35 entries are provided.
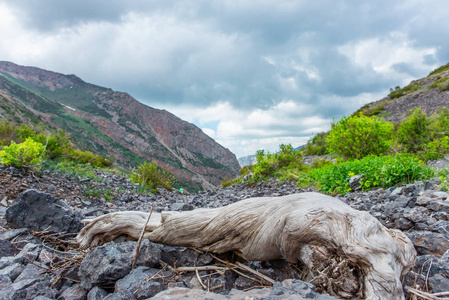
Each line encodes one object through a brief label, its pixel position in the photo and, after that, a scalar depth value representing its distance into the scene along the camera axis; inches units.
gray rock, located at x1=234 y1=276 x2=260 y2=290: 85.6
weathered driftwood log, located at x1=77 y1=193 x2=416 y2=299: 76.8
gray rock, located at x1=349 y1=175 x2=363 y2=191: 279.6
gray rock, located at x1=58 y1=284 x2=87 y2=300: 87.6
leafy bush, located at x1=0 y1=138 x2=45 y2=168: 272.2
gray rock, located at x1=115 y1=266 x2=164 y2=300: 80.4
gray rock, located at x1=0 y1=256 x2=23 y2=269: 106.1
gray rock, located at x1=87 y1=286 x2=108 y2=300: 85.9
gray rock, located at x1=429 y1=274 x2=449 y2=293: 75.2
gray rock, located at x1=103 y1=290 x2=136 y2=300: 75.4
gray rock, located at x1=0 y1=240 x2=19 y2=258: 118.3
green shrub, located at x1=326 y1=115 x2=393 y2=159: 411.5
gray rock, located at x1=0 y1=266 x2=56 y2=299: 83.6
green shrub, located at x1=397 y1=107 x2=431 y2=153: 391.9
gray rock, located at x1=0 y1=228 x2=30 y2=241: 128.9
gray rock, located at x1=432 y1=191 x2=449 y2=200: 171.4
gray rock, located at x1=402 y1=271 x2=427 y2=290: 78.5
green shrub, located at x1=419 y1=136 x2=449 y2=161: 335.5
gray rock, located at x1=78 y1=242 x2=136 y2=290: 90.1
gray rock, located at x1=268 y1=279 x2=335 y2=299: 66.4
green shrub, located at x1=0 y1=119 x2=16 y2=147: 444.9
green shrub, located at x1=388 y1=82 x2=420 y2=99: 1124.5
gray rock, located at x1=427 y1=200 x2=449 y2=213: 151.5
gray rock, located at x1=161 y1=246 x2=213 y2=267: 102.2
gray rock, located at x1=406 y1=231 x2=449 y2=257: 103.6
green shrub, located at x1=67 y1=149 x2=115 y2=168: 549.6
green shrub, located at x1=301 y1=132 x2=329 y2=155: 877.2
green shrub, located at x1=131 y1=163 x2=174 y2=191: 458.3
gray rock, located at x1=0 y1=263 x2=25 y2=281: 98.0
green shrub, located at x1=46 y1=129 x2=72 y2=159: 473.1
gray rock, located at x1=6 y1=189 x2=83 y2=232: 141.8
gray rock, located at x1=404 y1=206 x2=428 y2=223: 139.3
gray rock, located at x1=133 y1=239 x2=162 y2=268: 96.7
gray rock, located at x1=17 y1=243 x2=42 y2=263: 112.9
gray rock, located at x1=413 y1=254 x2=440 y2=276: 85.7
